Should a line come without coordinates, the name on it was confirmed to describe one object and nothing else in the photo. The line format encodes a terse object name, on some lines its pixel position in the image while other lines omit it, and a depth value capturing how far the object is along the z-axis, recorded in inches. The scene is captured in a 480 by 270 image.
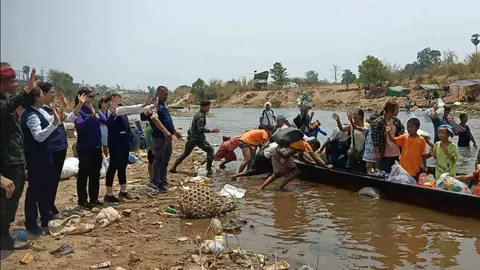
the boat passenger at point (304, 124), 468.3
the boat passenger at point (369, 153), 332.6
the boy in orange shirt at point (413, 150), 302.2
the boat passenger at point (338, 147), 374.3
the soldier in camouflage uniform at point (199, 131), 401.0
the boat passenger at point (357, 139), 356.5
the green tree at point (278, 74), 2960.1
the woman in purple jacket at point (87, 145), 257.4
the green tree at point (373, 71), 2233.0
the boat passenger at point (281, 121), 420.3
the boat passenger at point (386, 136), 317.7
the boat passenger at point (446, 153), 288.0
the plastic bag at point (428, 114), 500.2
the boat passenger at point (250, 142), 412.8
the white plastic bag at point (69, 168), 363.6
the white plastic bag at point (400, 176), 308.2
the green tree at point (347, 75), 3783.5
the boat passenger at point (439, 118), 479.8
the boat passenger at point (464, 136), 548.4
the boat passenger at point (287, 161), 341.1
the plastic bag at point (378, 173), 326.6
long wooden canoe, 262.5
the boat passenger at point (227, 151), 440.1
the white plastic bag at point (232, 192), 321.1
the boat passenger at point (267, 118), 489.7
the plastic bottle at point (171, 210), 279.1
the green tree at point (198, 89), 3137.3
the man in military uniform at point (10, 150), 129.9
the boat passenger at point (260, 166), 396.2
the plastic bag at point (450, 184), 274.8
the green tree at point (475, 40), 2987.7
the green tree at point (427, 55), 3791.8
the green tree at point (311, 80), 3061.0
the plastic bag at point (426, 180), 299.6
